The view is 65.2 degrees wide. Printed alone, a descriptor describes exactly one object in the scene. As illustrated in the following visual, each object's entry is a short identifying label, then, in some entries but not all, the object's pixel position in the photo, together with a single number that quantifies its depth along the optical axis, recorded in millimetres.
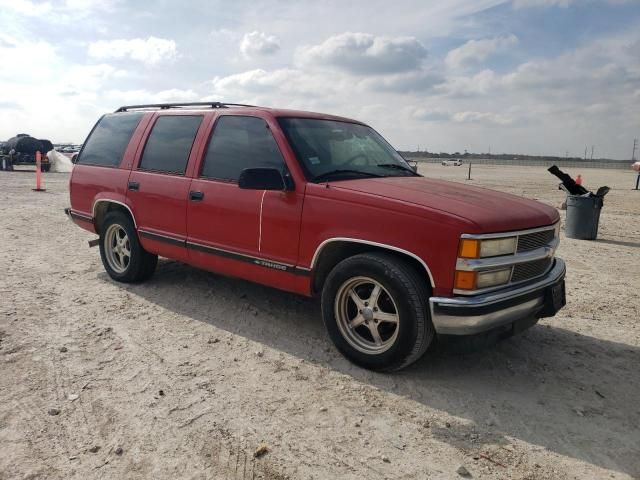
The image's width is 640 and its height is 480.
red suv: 3293
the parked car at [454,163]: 85250
